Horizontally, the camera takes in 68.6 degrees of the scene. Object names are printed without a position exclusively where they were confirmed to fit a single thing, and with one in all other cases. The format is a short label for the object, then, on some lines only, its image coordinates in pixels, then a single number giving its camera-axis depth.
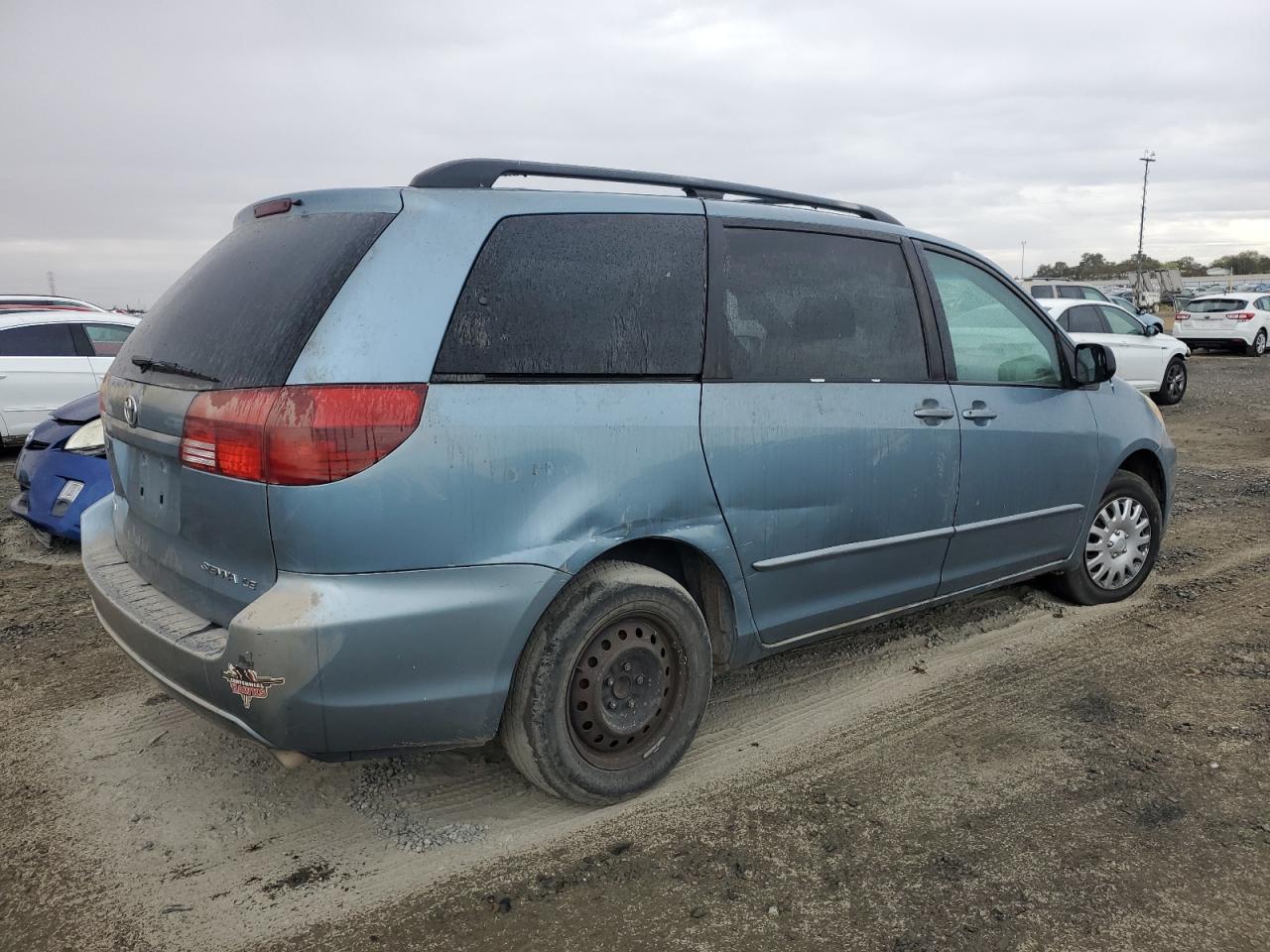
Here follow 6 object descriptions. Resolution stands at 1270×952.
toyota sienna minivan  2.27
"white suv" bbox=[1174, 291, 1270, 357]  22.09
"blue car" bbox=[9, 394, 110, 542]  5.31
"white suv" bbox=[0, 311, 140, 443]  9.00
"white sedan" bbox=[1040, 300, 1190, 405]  13.09
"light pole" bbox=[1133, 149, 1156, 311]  62.48
